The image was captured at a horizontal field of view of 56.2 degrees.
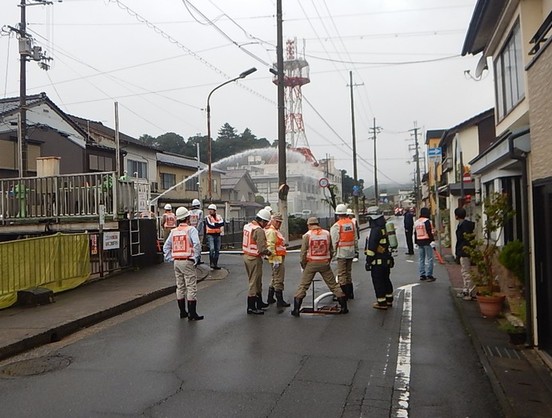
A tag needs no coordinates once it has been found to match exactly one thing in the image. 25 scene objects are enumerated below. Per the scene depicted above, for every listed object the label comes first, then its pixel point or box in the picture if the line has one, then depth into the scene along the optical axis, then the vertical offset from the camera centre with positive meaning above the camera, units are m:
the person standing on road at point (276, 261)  9.88 -0.80
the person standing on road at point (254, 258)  9.24 -0.70
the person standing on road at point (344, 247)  10.02 -0.58
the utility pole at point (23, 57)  19.66 +7.04
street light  22.42 +5.47
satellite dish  12.24 +3.54
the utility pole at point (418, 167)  65.94 +6.25
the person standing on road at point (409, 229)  19.92 -0.53
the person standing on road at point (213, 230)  14.87 -0.27
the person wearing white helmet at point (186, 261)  8.83 -0.68
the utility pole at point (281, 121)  20.89 +4.01
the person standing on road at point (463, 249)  9.87 -0.65
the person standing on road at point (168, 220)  16.00 +0.05
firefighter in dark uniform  9.39 -0.82
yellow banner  9.99 -0.83
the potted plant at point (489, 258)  8.44 -0.75
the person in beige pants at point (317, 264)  8.92 -0.80
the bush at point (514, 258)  7.81 -0.70
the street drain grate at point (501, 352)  6.30 -1.74
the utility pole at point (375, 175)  61.78 +5.11
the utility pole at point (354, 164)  35.06 +4.17
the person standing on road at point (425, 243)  12.50 -0.68
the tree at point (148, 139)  74.22 +12.21
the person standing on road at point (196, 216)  16.62 +0.16
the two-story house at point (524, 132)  5.97 +1.06
